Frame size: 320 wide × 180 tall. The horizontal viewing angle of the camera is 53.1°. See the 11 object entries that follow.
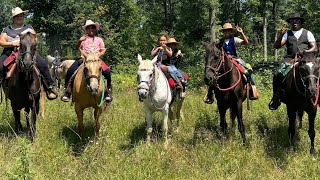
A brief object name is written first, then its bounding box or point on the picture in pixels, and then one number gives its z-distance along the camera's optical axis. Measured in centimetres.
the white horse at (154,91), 690
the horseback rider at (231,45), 801
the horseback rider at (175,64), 882
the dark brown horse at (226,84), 687
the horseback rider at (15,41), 754
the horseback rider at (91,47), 783
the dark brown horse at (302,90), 597
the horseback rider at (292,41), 737
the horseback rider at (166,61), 849
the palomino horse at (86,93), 670
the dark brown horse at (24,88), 712
